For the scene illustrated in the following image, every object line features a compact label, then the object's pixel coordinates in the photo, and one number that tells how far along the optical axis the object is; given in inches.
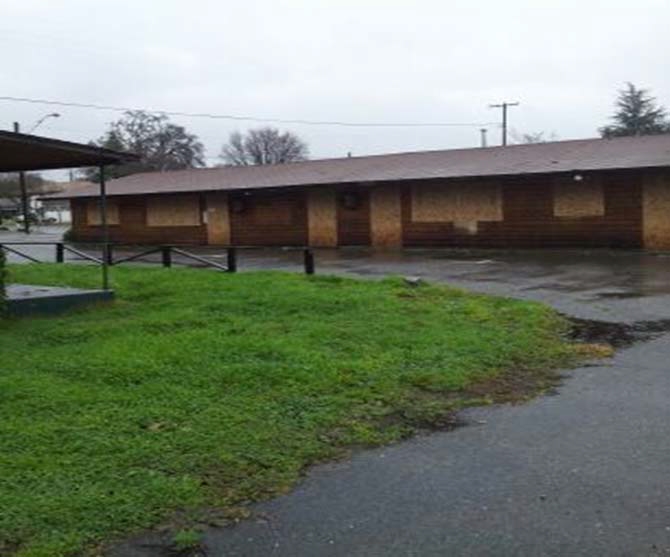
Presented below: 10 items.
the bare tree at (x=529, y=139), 3429.9
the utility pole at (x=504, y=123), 2556.6
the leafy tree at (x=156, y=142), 3245.6
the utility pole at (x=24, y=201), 2155.3
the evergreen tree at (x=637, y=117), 2437.3
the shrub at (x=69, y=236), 1654.8
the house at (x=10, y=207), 3467.0
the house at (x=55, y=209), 3757.4
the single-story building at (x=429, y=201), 1011.3
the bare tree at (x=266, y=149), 3981.3
